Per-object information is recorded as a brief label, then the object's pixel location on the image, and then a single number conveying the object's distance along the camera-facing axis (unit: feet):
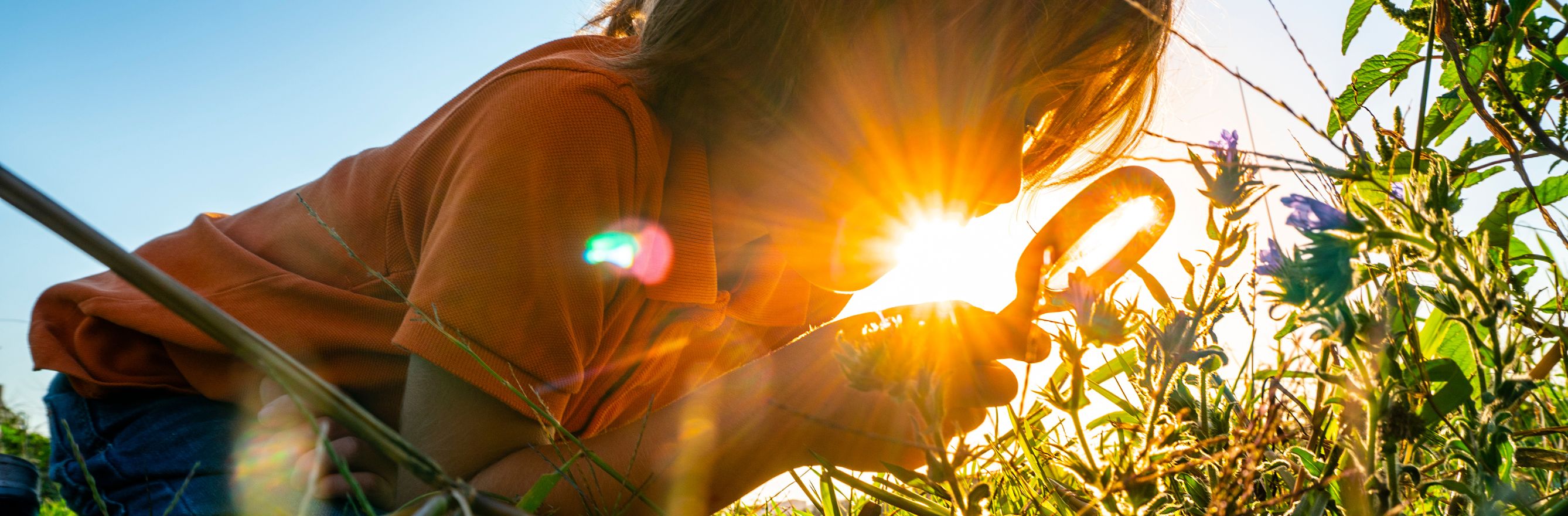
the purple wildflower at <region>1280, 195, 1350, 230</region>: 1.29
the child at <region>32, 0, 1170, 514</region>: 3.09
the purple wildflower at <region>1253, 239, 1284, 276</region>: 1.51
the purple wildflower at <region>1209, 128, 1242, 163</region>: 1.68
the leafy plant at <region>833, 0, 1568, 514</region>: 1.37
